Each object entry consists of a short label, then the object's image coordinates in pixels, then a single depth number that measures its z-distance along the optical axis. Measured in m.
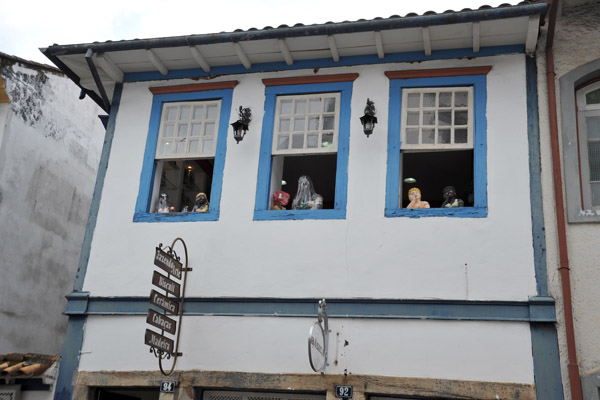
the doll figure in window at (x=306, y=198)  9.84
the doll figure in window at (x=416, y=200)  9.48
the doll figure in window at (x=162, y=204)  10.34
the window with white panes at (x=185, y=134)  10.38
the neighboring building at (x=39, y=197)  12.95
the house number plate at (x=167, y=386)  9.09
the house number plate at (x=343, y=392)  8.59
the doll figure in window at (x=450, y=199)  9.30
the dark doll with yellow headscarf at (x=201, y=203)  10.14
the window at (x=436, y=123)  9.20
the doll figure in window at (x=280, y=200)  9.88
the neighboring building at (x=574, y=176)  8.21
